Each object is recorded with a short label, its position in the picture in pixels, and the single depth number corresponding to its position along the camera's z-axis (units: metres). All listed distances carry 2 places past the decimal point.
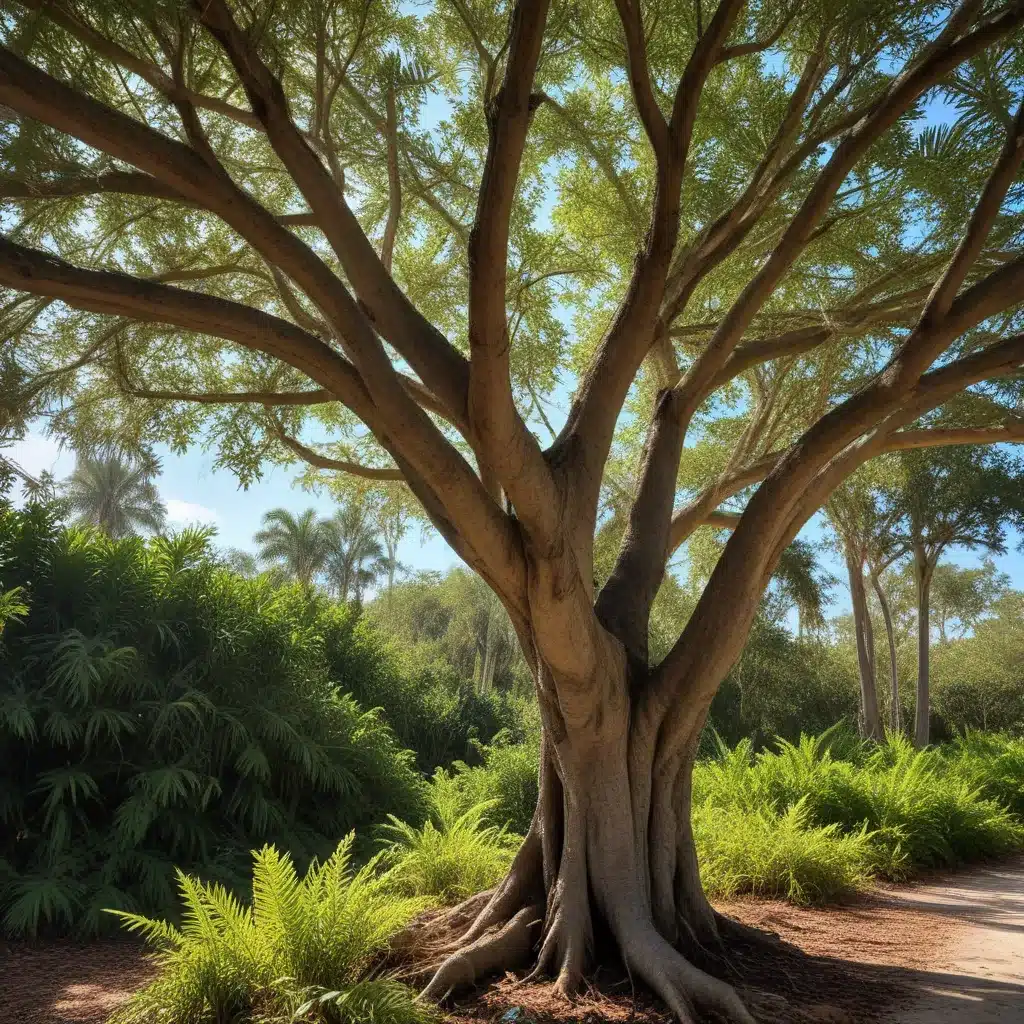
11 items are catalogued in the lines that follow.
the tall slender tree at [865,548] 16.08
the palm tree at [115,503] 31.75
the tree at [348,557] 37.50
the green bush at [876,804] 8.25
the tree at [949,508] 16.20
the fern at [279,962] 3.36
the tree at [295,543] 38.06
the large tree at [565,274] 3.41
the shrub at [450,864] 5.86
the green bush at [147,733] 6.04
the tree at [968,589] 32.06
